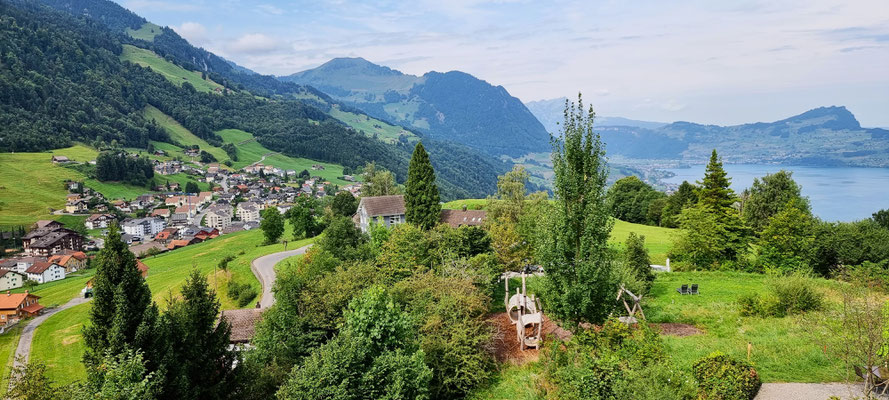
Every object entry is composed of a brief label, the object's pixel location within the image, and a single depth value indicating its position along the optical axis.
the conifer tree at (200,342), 18.41
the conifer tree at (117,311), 16.16
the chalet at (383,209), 60.78
